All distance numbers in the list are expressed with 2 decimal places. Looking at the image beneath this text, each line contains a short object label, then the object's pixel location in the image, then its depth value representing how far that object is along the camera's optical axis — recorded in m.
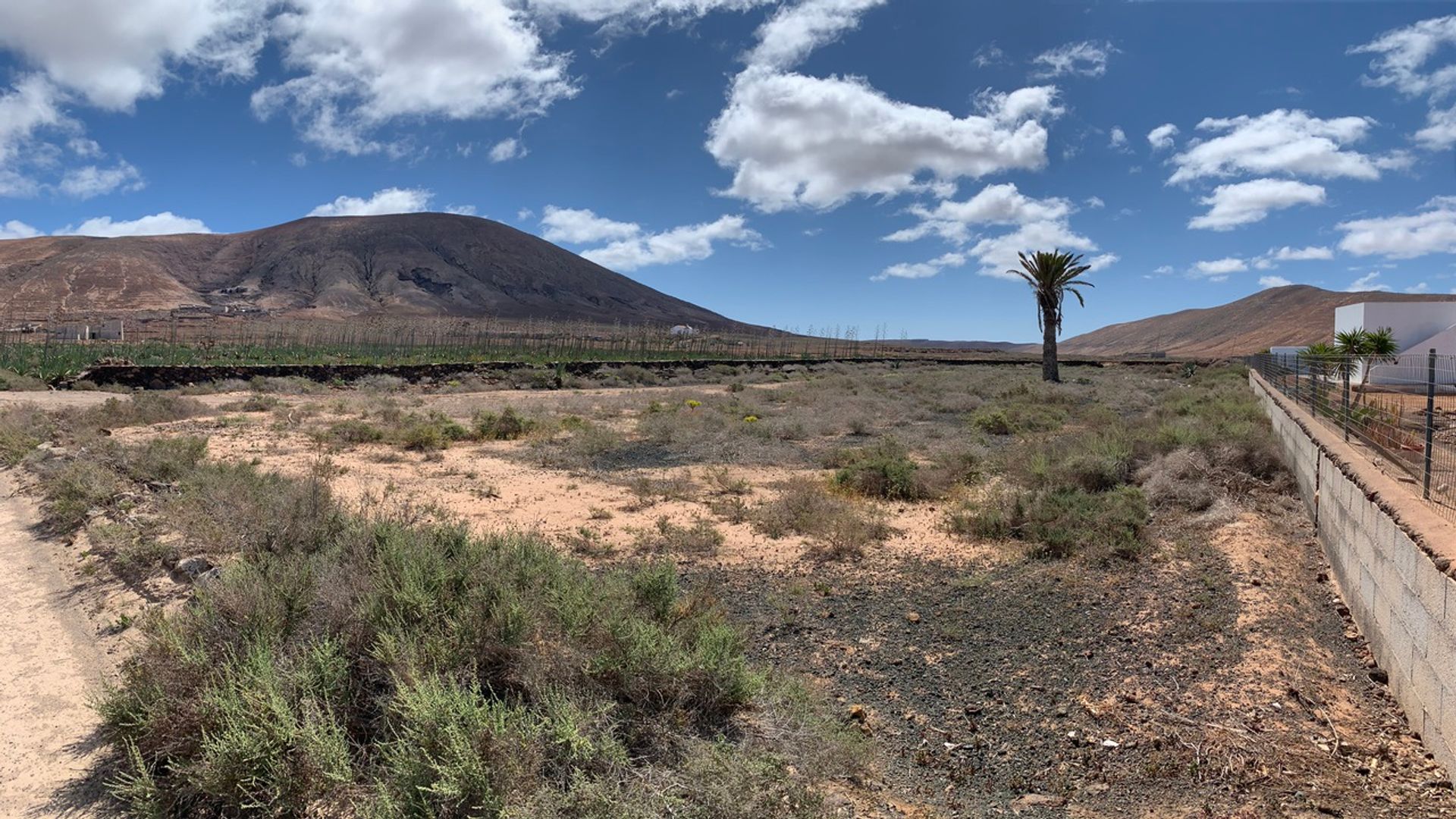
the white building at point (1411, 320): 29.64
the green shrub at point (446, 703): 3.20
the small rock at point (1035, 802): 3.82
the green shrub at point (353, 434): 15.41
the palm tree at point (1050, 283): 31.64
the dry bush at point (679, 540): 8.27
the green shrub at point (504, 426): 16.78
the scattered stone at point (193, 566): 6.03
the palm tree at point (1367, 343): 22.31
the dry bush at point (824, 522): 8.30
